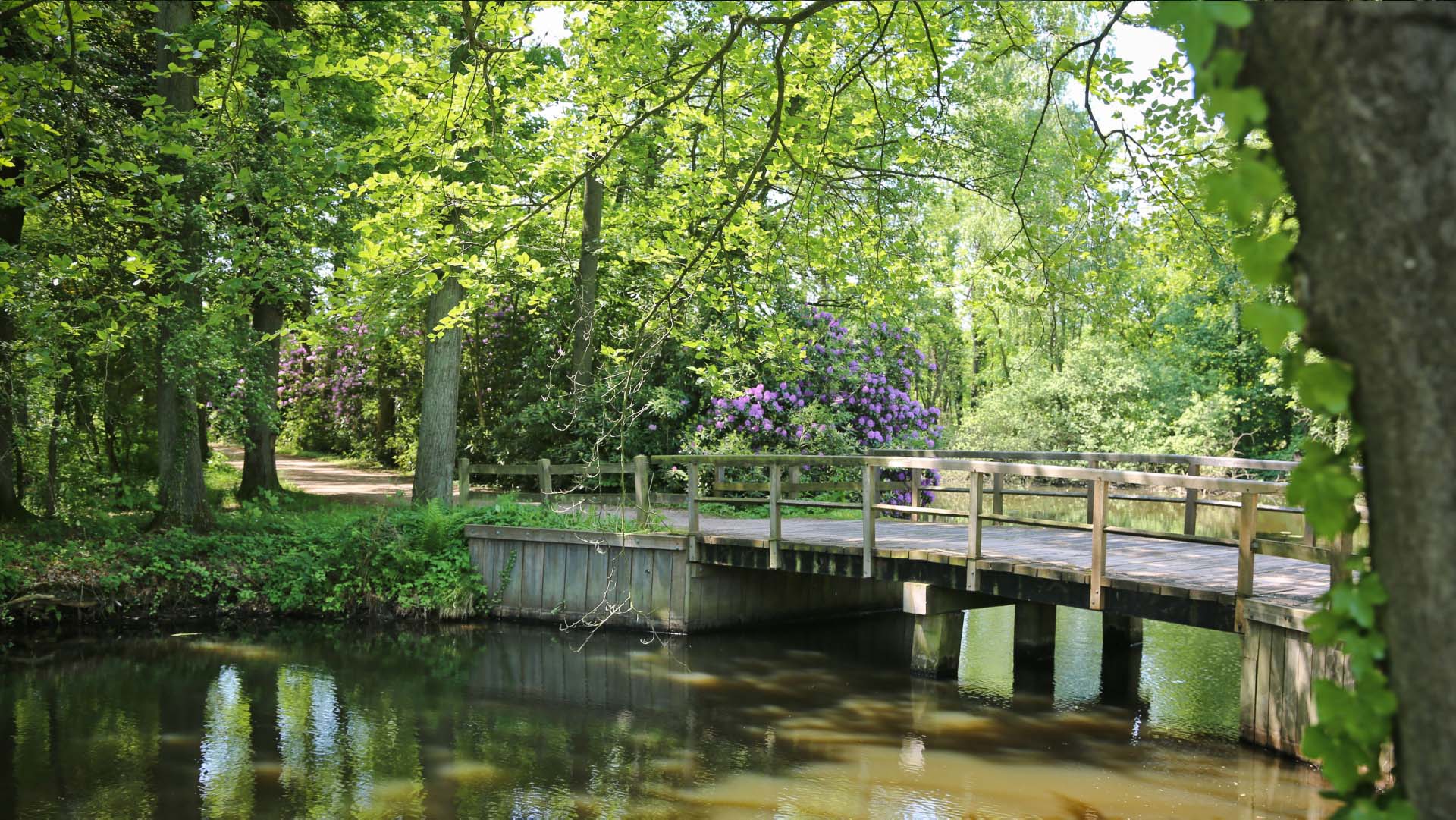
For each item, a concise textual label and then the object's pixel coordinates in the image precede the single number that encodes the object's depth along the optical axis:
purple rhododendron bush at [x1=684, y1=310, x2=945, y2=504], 15.91
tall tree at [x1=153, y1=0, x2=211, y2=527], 11.90
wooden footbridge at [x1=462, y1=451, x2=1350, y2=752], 7.62
